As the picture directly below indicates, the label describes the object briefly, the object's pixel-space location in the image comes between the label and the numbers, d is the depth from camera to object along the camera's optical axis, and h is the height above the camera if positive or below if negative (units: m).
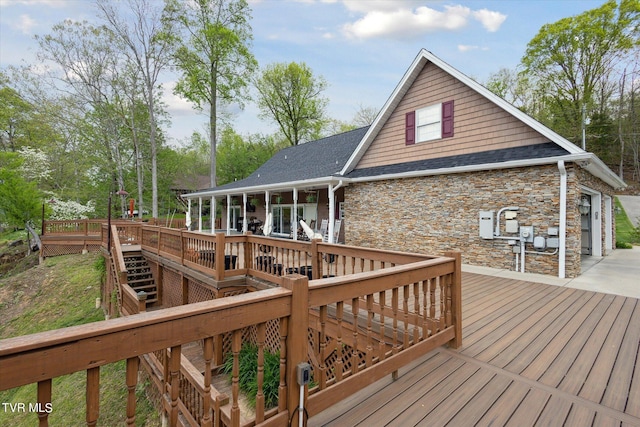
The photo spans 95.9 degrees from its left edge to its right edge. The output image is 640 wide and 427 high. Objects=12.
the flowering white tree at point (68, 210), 17.39 +0.09
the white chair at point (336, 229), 10.74 -0.66
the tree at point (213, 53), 18.56 +10.76
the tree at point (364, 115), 25.92 +8.78
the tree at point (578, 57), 18.72 +10.83
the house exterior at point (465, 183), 6.35 +0.80
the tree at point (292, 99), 25.58 +10.30
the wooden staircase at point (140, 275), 9.21 -2.15
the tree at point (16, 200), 13.32 +0.53
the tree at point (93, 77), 16.86 +8.35
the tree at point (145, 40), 16.86 +10.47
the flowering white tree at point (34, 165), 17.98 +2.95
